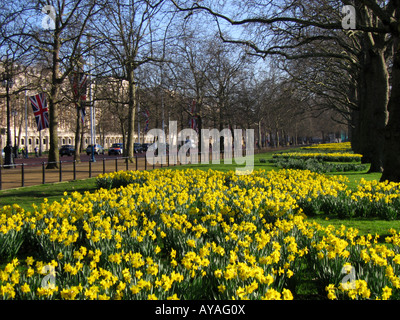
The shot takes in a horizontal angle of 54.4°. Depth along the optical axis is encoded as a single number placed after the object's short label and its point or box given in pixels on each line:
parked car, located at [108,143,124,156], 52.72
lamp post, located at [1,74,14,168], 22.73
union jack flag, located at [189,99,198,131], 33.19
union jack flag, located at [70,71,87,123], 20.78
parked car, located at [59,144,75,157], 50.53
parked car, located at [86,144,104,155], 54.58
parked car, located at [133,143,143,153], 54.66
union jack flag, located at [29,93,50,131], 22.88
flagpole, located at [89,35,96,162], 21.82
